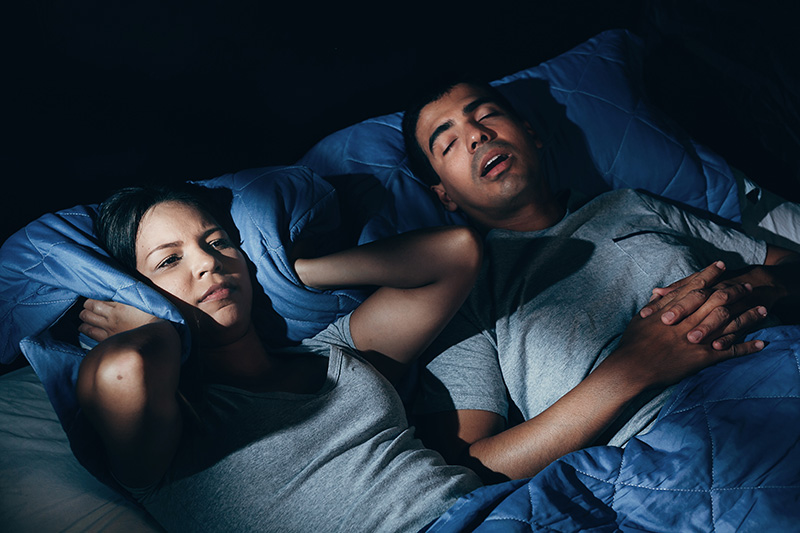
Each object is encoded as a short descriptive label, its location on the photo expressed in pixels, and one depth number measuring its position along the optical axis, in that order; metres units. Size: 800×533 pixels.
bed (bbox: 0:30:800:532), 0.79
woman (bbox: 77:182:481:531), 0.79
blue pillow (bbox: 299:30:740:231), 1.40
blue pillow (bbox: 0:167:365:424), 0.91
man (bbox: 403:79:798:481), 0.96
